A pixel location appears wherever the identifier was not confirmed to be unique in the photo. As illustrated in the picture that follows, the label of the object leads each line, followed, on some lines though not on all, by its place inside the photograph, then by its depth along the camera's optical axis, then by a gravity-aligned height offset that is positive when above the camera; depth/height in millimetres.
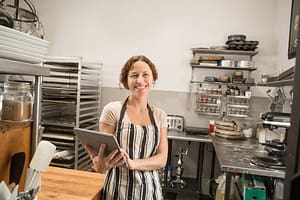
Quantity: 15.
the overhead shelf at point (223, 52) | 3307 +578
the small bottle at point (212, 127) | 3353 -432
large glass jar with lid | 742 -52
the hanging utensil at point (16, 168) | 756 -250
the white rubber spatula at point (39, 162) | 724 -216
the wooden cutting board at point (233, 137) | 3084 -490
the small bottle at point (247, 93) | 3378 +50
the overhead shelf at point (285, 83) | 1447 +102
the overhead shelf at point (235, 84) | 3296 +162
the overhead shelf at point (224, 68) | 3273 +367
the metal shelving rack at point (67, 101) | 3213 -179
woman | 1368 -281
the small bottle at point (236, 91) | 3437 +71
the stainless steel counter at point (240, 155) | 1777 -505
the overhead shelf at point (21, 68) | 668 +48
